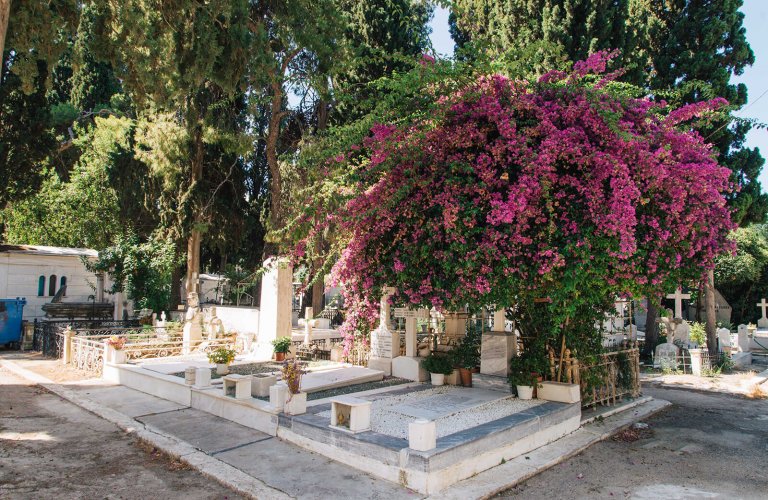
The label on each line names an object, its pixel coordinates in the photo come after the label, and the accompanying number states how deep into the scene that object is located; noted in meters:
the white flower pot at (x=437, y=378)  10.47
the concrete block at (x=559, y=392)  8.36
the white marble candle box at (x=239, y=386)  8.42
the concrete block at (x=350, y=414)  6.54
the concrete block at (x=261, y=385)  8.81
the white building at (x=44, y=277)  23.00
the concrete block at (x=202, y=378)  9.35
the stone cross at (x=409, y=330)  11.27
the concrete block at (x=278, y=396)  7.75
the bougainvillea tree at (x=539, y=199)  6.76
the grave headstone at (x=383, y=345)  11.64
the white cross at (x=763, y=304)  27.39
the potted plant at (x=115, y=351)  12.20
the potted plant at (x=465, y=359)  10.47
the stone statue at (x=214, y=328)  15.10
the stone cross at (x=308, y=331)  15.43
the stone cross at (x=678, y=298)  19.59
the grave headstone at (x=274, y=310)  14.02
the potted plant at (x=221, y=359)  10.82
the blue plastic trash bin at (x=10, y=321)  18.11
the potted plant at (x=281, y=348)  13.22
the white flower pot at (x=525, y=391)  8.60
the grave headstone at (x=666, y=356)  15.44
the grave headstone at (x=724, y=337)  18.77
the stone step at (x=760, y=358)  17.88
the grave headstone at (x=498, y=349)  10.17
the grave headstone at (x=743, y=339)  20.34
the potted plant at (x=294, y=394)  7.60
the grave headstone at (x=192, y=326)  14.73
